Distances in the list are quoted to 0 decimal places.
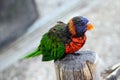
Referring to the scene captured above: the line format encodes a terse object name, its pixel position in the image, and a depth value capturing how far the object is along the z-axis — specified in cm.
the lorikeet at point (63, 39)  258
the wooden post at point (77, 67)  257
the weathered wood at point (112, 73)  294
